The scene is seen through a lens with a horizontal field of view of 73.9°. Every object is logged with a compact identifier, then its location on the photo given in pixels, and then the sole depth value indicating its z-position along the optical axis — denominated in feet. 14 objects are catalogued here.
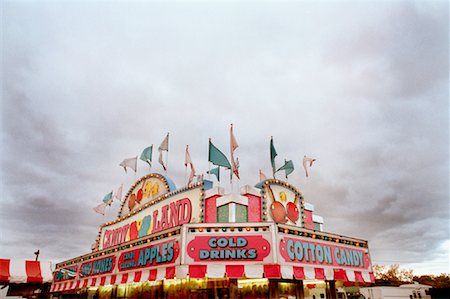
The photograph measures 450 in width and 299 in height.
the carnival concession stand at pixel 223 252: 41.60
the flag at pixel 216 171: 69.10
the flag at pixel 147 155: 75.41
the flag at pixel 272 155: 61.36
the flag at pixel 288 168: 65.33
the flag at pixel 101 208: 91.15
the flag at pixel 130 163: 82.43
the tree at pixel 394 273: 235.77
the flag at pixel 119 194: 85.93
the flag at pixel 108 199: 89.93
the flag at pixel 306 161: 70.03
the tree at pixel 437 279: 200.15
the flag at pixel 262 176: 72.02
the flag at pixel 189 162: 68.15
